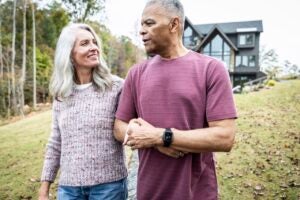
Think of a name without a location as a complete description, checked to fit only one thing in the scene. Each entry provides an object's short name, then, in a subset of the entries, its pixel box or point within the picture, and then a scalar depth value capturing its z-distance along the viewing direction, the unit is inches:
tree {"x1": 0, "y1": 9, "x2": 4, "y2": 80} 900.0
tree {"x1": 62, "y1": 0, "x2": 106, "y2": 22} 907.4
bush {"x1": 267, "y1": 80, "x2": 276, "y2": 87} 881.0
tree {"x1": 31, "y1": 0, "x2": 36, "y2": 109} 969.9
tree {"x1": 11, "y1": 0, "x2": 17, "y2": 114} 898.9
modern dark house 1267.2
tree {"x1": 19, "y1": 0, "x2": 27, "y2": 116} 919.0
